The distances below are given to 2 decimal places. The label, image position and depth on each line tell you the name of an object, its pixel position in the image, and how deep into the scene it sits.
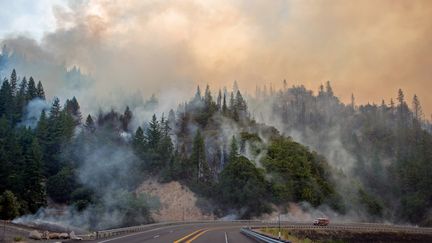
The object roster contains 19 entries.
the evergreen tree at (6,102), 128.38
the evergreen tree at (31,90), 142.00
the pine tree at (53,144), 115.00
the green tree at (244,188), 114.94
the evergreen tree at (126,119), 159.50
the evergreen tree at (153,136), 136.94
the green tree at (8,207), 78.31
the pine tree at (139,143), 129.62
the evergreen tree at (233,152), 122.39
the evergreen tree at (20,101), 129.88
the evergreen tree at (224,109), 163.10
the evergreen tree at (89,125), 136.57
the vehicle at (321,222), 89.44
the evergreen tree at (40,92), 144.24
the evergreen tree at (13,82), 145.00
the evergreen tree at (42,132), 115.84
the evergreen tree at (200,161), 130.25
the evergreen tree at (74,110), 143.10
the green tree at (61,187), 105.56
